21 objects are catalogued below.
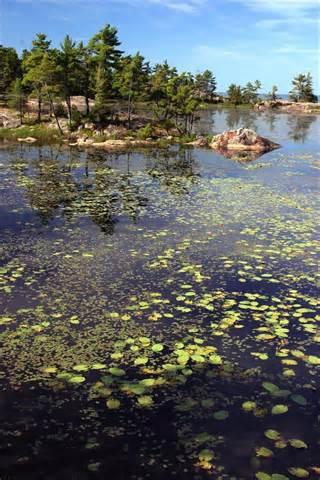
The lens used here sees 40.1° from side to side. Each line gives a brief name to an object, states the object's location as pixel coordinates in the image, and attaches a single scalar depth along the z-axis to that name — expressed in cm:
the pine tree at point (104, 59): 5281
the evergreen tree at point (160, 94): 5709
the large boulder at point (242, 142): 4734
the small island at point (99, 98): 5078
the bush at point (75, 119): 5458
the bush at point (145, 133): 5219
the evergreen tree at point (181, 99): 5494
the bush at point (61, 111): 5998
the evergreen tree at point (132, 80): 5334
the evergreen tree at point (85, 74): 5459
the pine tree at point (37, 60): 4997
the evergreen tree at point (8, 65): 7117
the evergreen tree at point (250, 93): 13546
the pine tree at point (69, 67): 5175
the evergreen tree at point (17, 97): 5566
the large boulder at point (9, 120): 5625
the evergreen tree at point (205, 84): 13588
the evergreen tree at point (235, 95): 13288
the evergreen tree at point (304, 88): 14200
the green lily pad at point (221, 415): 743
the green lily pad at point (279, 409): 762
